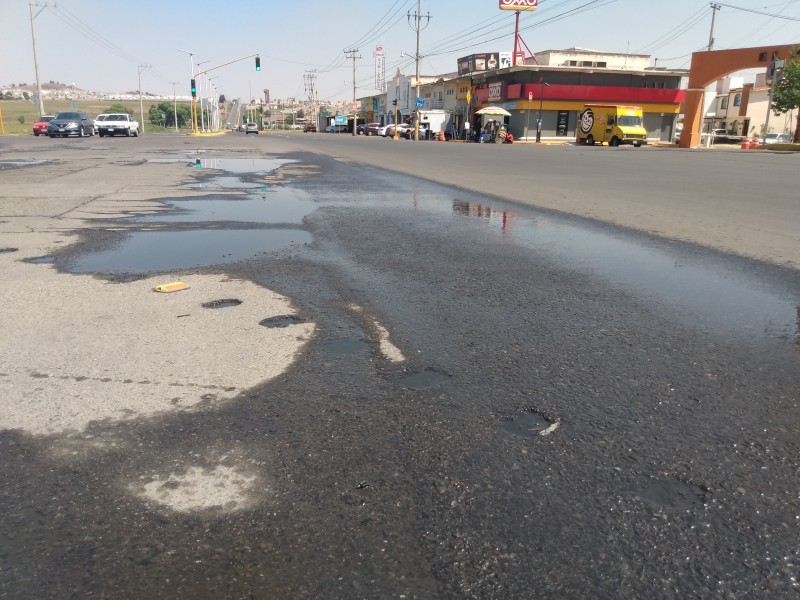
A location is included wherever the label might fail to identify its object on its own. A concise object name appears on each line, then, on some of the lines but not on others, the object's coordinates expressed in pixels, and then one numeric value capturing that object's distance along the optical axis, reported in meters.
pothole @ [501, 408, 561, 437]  2.74
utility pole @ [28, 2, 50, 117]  56.51
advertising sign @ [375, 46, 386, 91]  114.94
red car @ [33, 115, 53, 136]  44.69
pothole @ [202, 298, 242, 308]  4.52
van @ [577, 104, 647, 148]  46.28
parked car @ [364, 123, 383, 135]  85.15
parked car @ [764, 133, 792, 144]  60.58
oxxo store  60.38
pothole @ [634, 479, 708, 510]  2.24
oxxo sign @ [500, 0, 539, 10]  70.50
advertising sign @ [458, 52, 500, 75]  75.31
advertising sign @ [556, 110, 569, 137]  61.31
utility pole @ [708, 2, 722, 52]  67.06
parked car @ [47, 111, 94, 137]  40.44
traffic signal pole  51.46
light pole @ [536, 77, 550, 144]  56.52
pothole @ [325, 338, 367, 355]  3.64
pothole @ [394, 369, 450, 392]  3.20
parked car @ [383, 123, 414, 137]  76.56
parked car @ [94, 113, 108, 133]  44.26
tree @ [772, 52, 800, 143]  46.92
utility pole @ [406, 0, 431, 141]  68.94
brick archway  43.44
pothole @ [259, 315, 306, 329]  4.10
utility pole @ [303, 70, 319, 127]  157.25
